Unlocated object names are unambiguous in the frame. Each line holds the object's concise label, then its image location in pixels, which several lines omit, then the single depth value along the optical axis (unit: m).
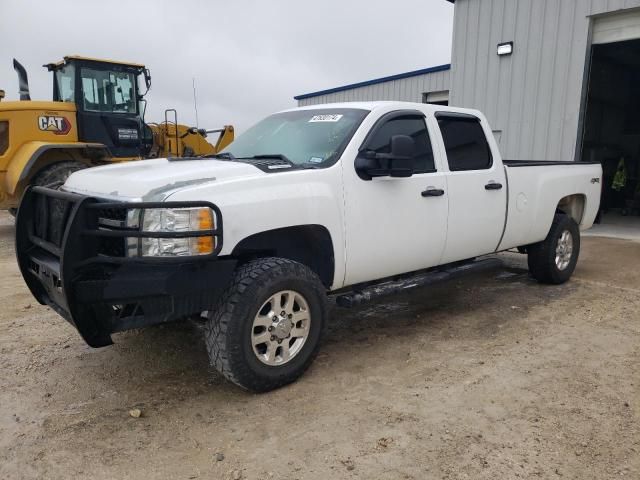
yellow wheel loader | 8.80
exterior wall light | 11.10
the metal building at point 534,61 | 9.88
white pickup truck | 2.96
